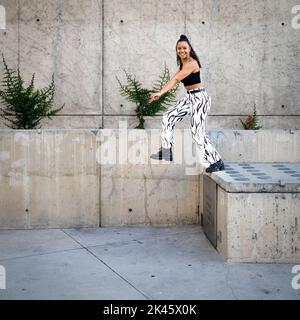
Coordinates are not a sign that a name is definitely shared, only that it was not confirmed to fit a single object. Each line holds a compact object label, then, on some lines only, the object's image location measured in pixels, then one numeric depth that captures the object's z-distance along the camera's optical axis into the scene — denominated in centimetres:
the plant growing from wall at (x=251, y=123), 677
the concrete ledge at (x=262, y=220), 430
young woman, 467
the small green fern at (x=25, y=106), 600
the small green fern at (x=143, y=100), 647
